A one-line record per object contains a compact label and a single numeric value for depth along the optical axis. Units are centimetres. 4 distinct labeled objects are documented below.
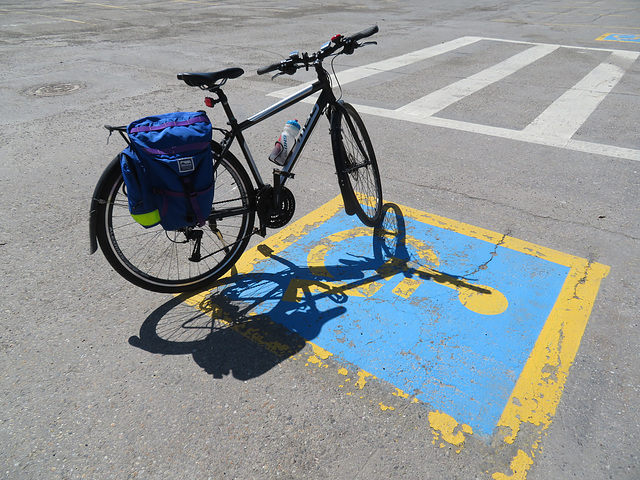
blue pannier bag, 278
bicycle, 307
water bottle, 353
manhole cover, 796
